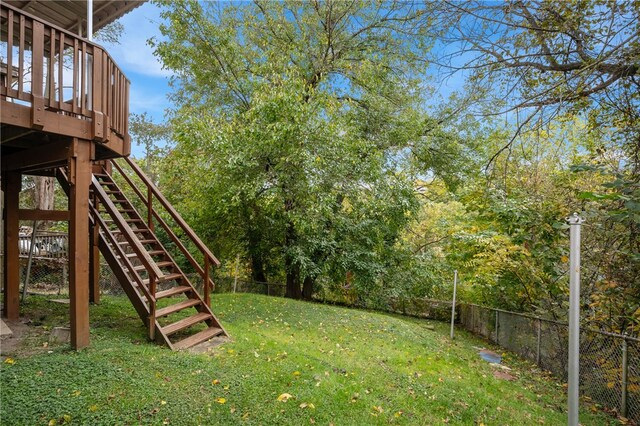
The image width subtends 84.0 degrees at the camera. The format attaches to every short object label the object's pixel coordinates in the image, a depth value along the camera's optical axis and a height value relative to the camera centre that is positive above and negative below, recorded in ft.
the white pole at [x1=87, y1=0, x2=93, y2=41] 15.48 +8.08
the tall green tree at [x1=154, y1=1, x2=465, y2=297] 25.03 +6.21
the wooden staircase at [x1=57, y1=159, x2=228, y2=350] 15.13 -2.98
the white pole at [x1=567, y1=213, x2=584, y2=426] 8.05 -2.48
